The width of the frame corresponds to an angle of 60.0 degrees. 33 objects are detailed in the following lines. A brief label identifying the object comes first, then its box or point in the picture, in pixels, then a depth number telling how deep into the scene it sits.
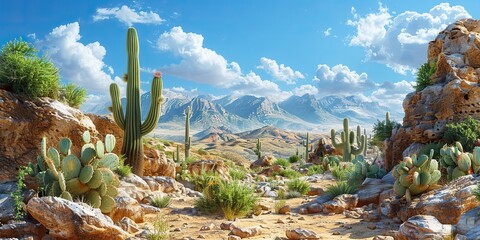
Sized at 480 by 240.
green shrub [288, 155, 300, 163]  35.14
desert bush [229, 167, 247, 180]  16.88
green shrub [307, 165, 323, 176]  22.44
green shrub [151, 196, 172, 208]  9.26
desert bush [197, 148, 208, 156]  43.30
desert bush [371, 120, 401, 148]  16.64
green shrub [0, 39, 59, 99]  10.74
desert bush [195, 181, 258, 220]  8.01
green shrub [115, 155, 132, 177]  10.73
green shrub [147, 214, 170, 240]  5.61
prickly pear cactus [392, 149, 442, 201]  7.91
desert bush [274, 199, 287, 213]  9.04
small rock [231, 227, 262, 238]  6.08
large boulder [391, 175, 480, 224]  6.33
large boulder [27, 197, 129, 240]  5.47
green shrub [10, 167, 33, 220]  5.82
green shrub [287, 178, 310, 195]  12.76
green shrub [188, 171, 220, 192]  12.62
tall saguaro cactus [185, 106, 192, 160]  25.80
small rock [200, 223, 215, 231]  6.55
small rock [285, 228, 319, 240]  5.87
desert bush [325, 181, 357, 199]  10.27
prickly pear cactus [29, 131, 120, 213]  6.31
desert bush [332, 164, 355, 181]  17.03
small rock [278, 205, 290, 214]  8.99
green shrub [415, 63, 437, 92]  14.94
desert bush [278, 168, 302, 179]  20.76
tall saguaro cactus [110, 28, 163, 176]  12.93
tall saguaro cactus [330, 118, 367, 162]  25.81
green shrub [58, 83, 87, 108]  12.07
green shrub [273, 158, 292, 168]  28.18
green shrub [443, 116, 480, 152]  12.09
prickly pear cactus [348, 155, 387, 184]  12.62
